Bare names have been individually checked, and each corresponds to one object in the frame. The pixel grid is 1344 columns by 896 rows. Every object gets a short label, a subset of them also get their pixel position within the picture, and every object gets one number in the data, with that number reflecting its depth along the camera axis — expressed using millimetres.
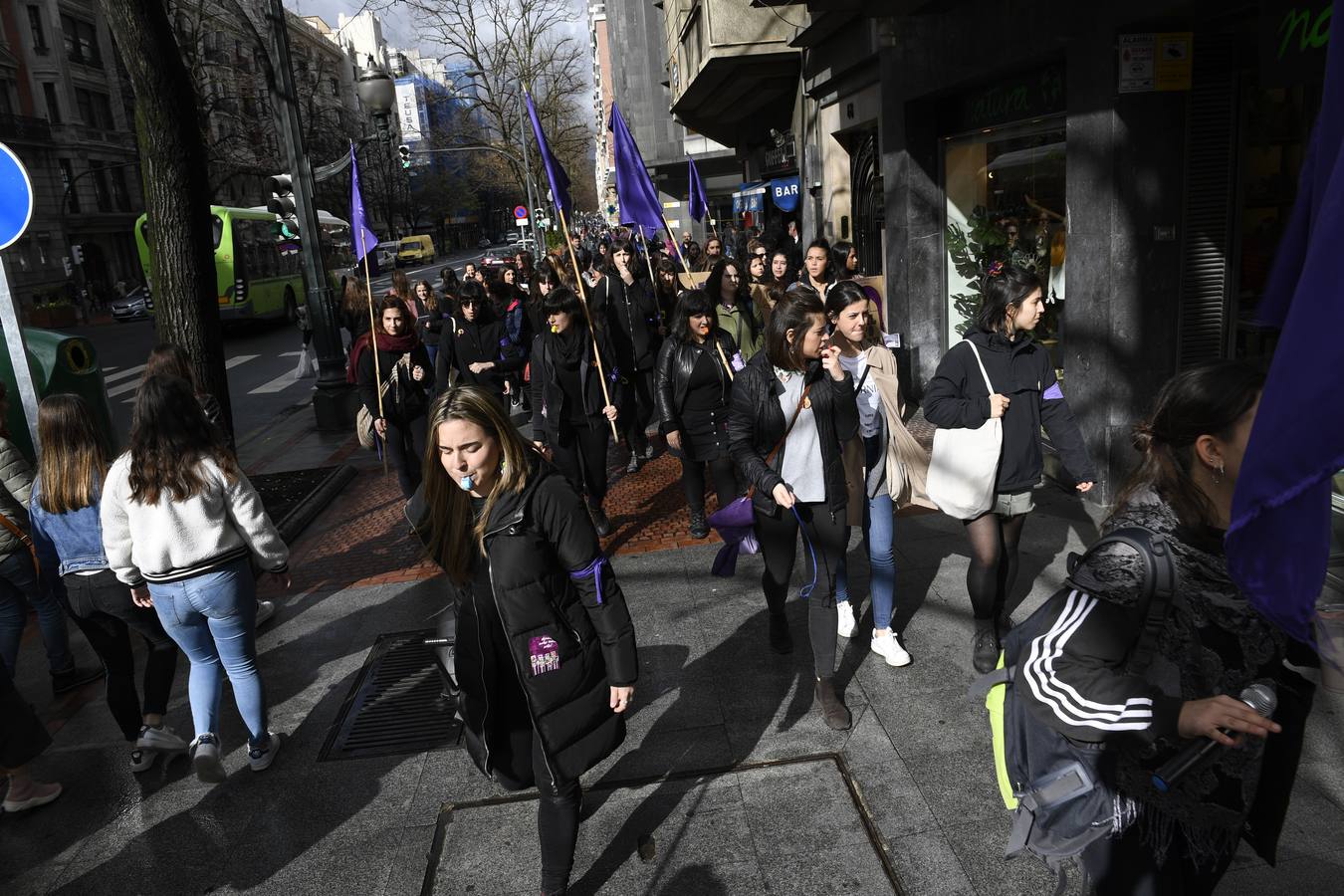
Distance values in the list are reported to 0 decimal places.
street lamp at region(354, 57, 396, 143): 15773
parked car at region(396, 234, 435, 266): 65625
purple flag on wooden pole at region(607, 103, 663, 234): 9703
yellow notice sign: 6250
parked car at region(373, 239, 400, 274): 50750
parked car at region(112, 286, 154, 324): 33597
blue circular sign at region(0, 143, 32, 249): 5078
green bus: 26422
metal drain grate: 4465
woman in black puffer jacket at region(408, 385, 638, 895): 2906
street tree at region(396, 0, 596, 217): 34688
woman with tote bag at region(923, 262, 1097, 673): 4297
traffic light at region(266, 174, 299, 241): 14164
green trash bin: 6984
